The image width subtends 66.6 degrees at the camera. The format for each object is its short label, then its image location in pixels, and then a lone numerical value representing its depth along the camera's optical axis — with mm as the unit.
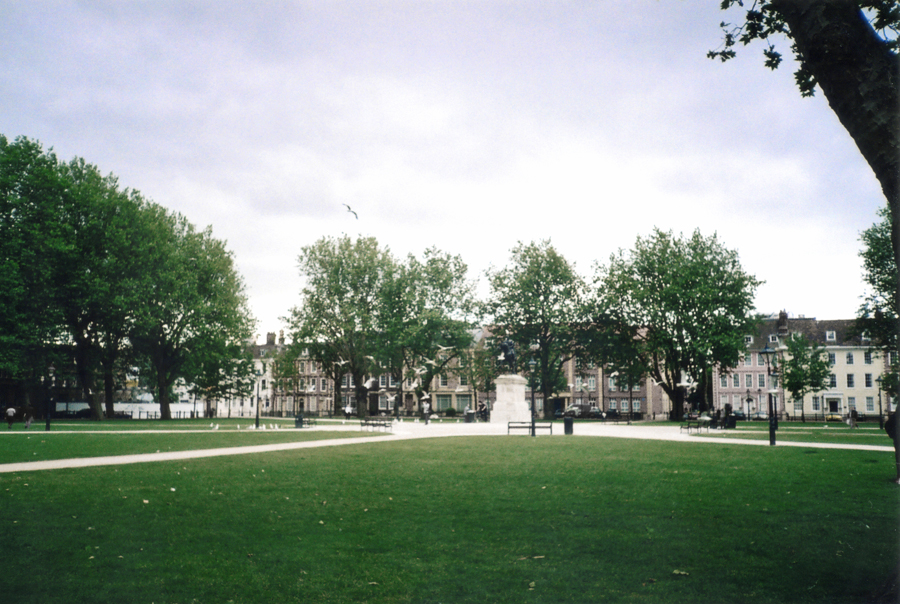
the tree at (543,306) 61594
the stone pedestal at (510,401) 49000
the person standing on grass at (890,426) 12955
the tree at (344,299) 61750
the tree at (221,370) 54188
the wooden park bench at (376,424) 37531
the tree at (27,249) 41031
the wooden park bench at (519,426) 33544
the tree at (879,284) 49425
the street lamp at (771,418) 24072
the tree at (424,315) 60906
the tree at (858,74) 5266
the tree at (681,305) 50688
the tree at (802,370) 66125
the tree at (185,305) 49938
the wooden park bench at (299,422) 39688
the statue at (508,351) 45716
